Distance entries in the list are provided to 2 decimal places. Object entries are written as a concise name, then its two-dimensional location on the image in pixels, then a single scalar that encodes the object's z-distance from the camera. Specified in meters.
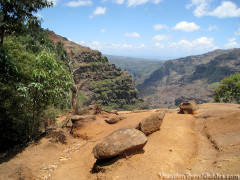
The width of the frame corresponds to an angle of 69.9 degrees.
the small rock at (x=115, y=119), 13.20
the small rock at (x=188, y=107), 13.70
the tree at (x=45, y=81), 8.35
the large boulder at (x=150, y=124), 9.43
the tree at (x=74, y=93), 14.02
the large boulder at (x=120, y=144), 6.74
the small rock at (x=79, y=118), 12.60
